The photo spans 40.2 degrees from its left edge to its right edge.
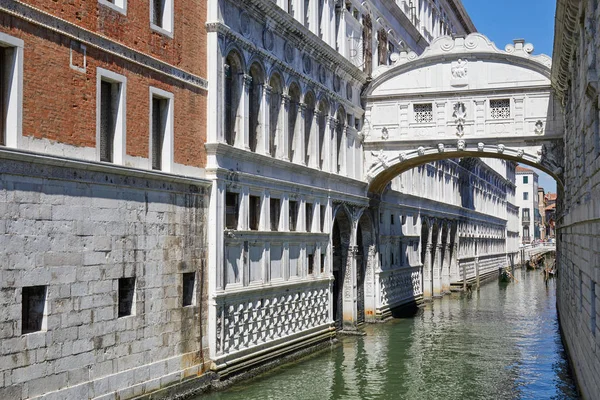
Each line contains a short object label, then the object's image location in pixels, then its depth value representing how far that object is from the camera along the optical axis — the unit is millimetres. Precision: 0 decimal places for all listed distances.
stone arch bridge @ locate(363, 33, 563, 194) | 22672
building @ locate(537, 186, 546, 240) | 111188
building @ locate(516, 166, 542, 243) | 101906
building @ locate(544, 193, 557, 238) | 111850
